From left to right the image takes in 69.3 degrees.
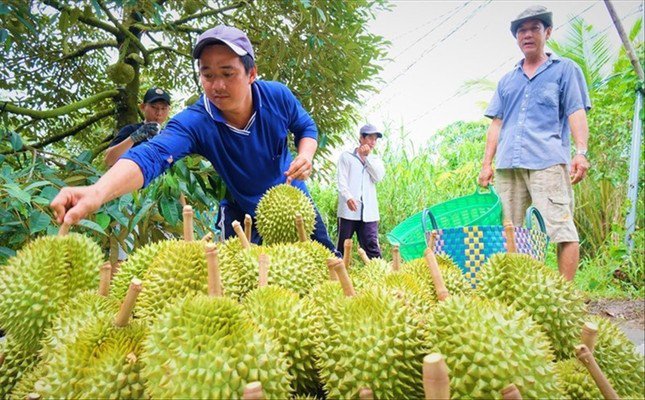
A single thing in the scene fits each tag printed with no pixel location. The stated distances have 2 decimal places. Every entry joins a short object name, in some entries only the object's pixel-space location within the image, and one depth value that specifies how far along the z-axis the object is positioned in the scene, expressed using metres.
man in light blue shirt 2.79
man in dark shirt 2.91
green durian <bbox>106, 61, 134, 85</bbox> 3.95
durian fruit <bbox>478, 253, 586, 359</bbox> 0.85
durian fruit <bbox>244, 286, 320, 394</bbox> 0.80
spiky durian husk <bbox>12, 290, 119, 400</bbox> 0.81
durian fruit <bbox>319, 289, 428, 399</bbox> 0.71
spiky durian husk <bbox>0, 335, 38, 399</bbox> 0.90
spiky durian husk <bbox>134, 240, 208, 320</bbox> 0.90
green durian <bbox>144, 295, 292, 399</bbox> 0.64
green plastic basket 2.76
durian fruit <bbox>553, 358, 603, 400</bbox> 0.71
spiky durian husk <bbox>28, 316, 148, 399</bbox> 0.71
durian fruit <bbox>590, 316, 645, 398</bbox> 0.80
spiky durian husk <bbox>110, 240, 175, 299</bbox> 1.06
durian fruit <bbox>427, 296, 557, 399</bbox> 0.65
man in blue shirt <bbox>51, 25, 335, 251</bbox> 1.51
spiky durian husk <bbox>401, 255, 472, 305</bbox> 1.05
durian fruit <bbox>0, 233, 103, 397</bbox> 0.92
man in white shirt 5.21
